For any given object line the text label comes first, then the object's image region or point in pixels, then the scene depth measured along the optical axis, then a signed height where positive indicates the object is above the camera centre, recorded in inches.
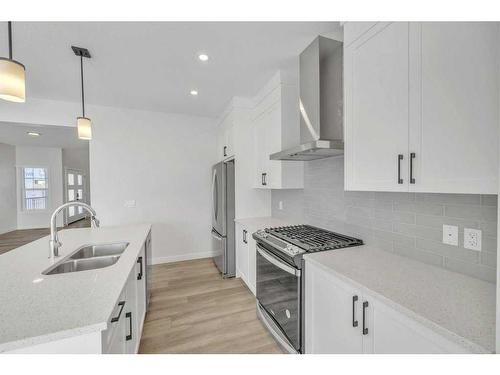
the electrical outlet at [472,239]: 44.2 -11.6
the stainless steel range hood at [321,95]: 71.7 +30.0
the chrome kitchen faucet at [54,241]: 58.7 -15.1
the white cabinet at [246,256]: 101.9 -36.1
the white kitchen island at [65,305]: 30.0 -19.6
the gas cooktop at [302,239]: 64.0 -18.5
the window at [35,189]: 259.0 -4.2
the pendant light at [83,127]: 85.8 +22.8
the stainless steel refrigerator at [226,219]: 122.2 -19.6
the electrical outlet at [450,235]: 47.8 -11.5
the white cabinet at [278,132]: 93.0 +23.0
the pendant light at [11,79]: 45.1 +22.4
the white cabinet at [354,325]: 34.2 -26.6
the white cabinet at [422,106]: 33.8 +14.3
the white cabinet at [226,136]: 126.6 +29.9
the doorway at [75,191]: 294.0 -8.3
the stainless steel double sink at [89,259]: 59.3 -22.2
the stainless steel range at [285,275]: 60.9 -28.4
